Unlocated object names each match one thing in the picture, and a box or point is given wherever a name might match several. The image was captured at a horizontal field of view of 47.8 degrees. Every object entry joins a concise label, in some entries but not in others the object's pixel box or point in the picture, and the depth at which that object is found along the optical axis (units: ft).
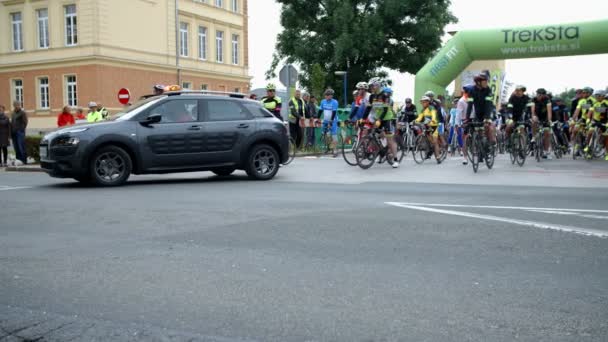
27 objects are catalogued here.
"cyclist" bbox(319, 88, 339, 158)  71.92
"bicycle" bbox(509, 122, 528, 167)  53.78
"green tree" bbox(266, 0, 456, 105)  153.99
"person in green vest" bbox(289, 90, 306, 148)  66.33
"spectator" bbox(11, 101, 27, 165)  61.41
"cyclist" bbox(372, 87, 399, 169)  50.85
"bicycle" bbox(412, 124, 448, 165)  59.52
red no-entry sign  73.32
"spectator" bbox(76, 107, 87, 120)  70.58
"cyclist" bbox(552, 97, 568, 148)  64.18
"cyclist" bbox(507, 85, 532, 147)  55.01
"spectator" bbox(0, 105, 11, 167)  61.26
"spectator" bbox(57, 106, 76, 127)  65.26
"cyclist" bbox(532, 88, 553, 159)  58.08
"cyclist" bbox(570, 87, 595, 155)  61.26
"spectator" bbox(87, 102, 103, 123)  61.39
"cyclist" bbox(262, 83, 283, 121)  59.46
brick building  130.52
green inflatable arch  78.89
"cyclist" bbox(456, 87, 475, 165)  49.12
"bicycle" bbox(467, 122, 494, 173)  48.24
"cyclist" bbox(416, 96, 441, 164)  58.90
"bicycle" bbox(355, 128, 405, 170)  51.16
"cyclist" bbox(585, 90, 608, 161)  58.65
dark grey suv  38.29
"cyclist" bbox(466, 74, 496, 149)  48.47
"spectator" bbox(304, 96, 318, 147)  72.18
